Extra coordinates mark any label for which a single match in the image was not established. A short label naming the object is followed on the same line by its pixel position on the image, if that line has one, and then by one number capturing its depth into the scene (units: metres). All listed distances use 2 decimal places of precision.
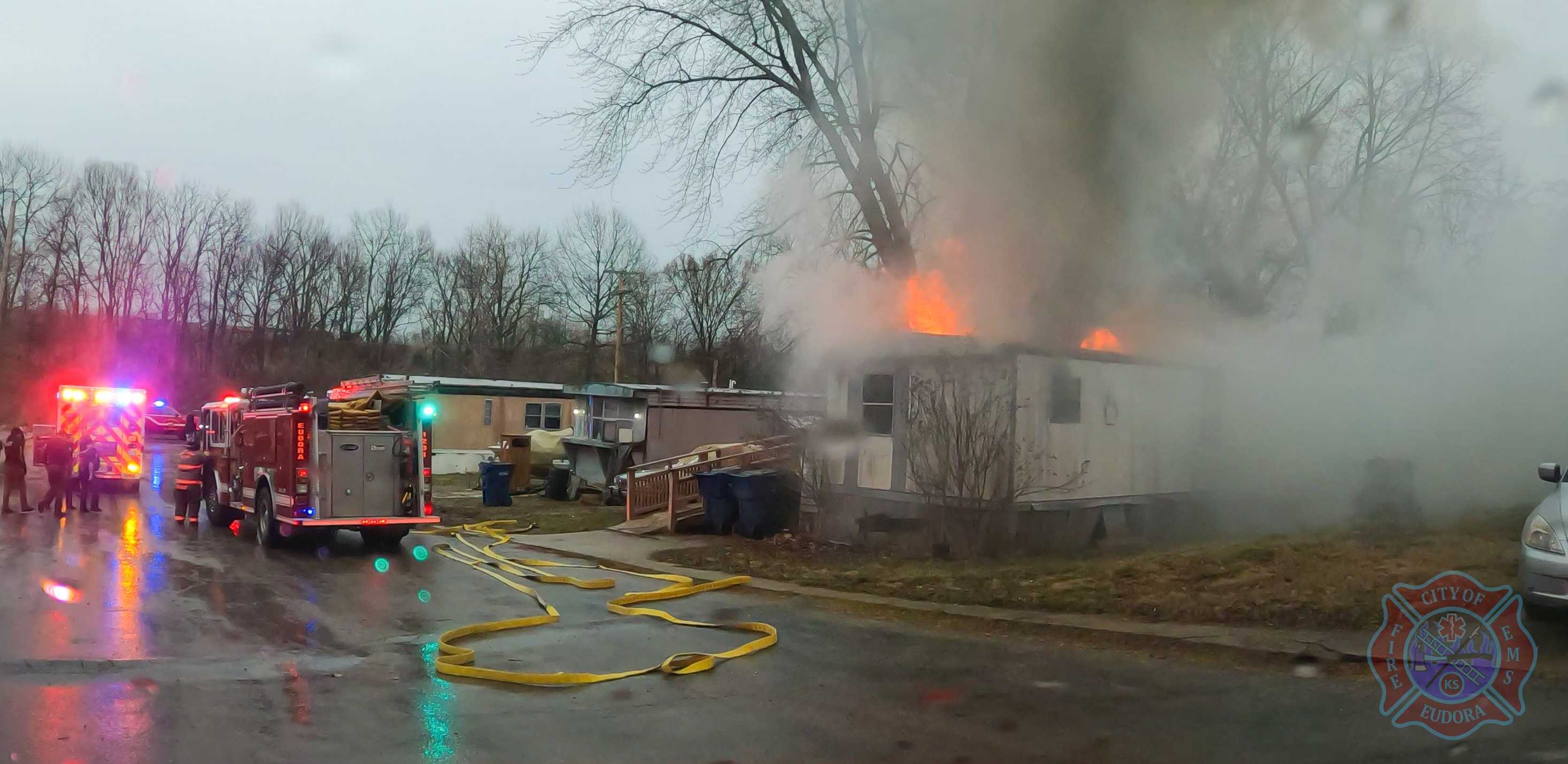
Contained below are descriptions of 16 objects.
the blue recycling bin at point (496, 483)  18.58
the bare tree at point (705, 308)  44.66
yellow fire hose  6.41
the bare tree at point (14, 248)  42.81
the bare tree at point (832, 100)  16.23
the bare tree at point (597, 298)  51.00
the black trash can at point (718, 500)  13.99
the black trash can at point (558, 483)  21.02
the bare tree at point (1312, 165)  15.66
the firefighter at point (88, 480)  16.88
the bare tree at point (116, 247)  51.00
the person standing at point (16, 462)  16.56
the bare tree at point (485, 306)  52.88
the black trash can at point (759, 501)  13.60
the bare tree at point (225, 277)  52.81
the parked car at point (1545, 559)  6.23
